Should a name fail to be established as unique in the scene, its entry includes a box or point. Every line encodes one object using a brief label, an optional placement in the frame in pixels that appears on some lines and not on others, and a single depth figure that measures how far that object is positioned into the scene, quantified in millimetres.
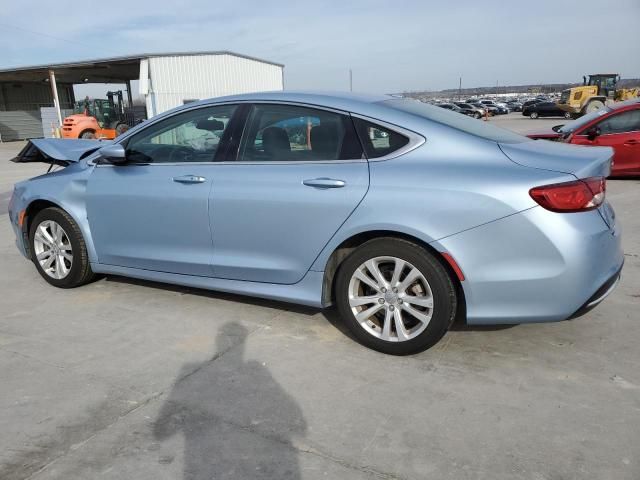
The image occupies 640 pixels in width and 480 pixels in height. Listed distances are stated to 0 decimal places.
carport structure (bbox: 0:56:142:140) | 29566
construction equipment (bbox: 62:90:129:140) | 25166
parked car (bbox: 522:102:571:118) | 40031
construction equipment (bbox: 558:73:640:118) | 34306
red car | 9680
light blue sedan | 2967
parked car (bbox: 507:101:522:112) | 62453
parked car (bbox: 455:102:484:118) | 45750
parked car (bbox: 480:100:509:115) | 53969
